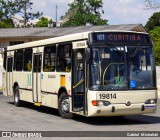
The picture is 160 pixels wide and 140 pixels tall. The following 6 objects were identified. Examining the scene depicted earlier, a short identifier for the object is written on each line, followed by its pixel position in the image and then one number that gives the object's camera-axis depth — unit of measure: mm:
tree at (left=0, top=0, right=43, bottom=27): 84312
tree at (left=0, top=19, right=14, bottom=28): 80688
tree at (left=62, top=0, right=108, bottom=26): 80438
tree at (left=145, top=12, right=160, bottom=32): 88750
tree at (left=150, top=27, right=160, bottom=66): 59562
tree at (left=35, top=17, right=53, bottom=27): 87125
